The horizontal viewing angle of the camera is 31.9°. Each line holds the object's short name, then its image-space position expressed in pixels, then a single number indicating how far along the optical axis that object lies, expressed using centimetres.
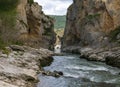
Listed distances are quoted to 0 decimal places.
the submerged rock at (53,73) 3244
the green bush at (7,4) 4183
